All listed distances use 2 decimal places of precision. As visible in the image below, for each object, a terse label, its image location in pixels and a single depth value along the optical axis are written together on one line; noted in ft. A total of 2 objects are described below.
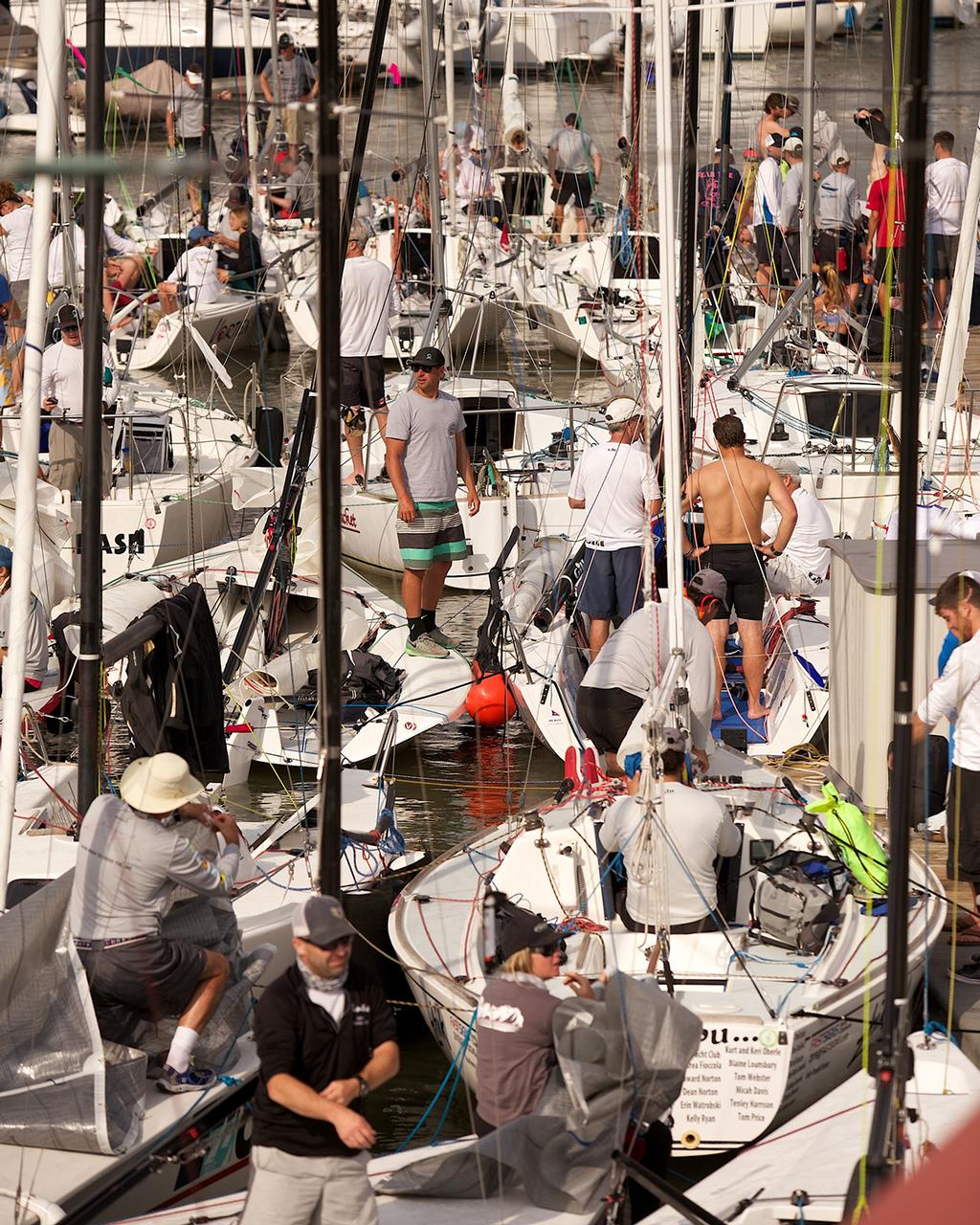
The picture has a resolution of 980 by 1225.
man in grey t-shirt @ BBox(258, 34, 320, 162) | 148.46
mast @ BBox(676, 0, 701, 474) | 73.15
